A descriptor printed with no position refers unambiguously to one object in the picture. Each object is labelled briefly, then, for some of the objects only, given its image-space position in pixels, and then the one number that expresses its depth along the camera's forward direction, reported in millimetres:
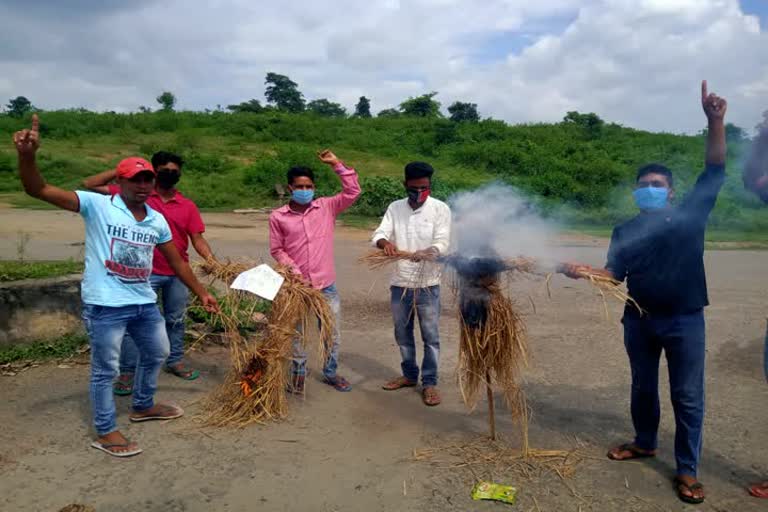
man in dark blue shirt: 3285
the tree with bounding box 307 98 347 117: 44344
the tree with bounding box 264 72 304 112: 41719
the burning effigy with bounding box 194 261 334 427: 4277
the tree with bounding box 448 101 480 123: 37875
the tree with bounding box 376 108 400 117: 42016
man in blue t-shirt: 3594
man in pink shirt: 4602
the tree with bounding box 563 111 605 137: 34881
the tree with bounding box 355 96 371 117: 46594
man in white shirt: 4531
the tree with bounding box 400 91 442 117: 39312
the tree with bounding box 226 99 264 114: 38500
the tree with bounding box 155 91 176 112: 36500
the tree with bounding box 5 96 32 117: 36044
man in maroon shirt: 4656
